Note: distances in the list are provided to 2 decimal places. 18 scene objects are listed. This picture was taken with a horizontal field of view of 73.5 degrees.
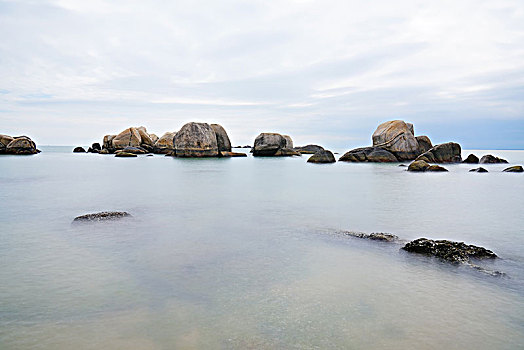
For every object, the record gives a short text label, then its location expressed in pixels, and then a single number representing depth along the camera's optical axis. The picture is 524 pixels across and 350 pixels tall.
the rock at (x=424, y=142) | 43.06
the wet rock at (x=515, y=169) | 28.24
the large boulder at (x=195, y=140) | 42.19
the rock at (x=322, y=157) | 40.59
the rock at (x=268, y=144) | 50.42
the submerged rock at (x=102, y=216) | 8.69
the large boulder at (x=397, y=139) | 38.44
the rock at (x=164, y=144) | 59.38
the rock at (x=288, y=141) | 55.41
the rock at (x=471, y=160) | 39.03
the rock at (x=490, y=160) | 40.31
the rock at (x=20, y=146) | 51.28
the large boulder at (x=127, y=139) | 59.88
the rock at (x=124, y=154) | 49.22
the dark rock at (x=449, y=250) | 5.75
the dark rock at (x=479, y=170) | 27.61
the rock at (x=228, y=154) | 47.99
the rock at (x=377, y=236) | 7.11
